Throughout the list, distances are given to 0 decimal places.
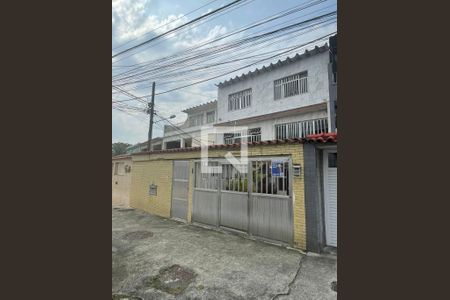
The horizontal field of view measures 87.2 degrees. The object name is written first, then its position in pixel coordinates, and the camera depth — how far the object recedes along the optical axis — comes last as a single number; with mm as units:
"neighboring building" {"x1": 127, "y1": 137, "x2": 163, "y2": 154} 24352
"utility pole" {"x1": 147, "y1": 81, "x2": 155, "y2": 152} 13619
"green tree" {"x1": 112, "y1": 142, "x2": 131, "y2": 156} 38969
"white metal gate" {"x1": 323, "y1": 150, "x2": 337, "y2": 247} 5082
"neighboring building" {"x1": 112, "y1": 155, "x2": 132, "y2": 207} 12062
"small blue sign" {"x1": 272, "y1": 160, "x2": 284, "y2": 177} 5549
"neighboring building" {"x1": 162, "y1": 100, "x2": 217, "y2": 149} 20656
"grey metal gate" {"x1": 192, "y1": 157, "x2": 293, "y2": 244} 5430
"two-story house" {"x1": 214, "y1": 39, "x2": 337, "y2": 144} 11922
